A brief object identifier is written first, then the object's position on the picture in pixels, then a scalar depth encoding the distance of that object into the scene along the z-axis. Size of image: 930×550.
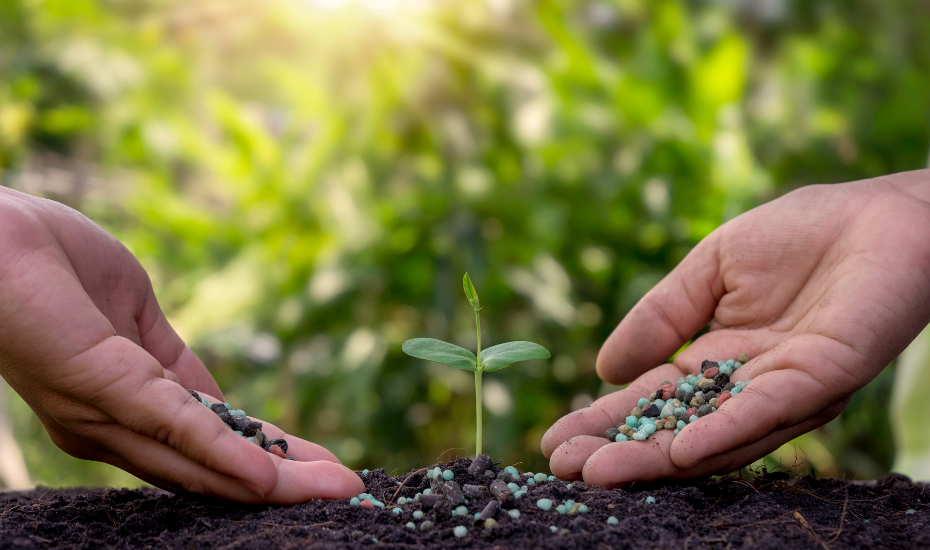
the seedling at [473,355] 0.50
